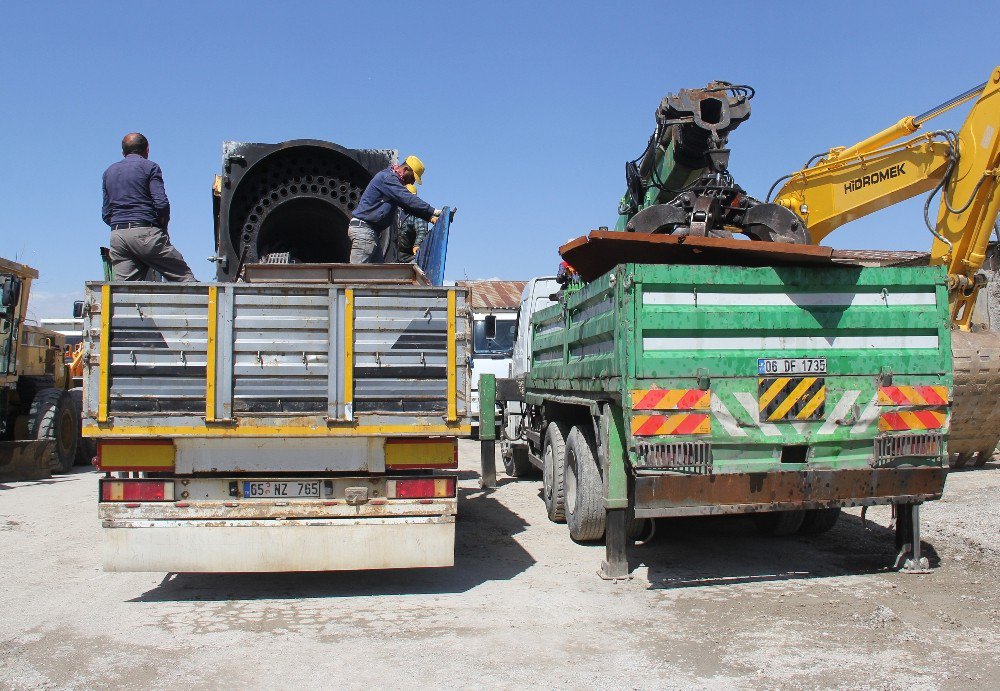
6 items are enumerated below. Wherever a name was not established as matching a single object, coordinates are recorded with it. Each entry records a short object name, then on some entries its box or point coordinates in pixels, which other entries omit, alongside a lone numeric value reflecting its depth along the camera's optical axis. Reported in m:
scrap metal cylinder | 7.88
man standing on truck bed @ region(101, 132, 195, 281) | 6.61
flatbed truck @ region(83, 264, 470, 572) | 5.29
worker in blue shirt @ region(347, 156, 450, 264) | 7.43
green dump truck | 5.39
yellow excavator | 10.20
